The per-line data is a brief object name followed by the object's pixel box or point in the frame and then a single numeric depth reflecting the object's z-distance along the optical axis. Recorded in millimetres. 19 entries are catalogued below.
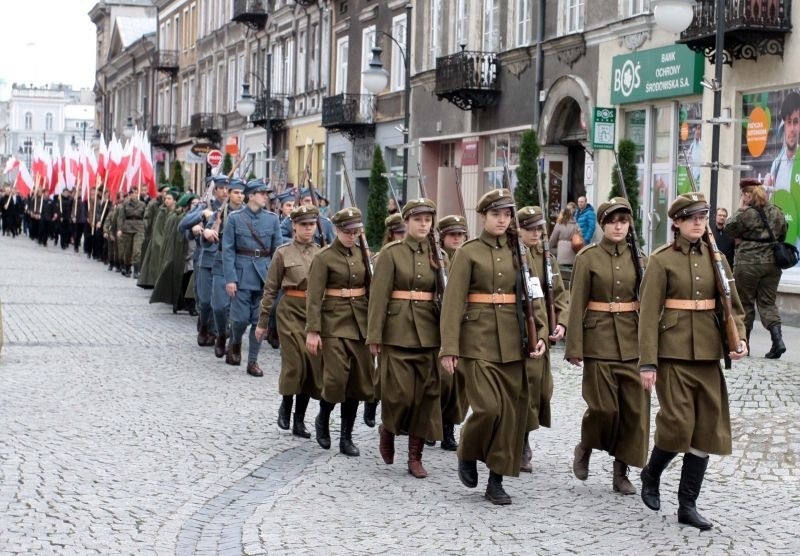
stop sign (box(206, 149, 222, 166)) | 37938
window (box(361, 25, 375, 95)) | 39531
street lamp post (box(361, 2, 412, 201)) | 27391
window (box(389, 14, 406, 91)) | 36969
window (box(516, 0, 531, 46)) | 28953
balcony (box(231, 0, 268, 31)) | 50375
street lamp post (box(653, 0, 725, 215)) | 16422
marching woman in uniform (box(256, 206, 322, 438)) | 10445
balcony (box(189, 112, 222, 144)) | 57031
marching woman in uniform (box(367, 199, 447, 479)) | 8914
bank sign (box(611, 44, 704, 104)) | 22428
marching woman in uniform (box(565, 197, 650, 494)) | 8453
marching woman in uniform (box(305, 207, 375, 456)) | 9695
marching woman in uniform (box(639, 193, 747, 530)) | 7566
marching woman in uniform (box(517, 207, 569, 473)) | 8742
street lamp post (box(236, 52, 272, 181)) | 37656
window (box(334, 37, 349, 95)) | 42016
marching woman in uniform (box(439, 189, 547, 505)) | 8078
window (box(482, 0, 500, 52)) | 30562
